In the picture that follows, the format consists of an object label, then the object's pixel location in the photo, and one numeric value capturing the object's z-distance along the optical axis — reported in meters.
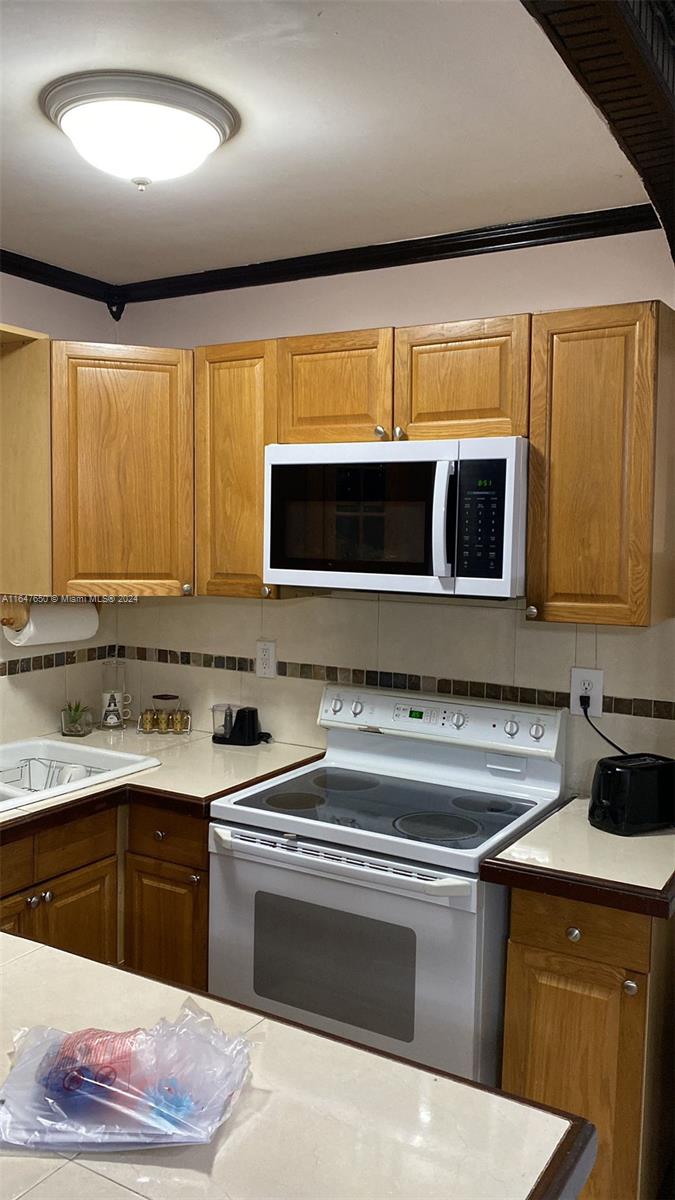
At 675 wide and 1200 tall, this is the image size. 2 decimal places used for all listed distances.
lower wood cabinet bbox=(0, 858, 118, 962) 2.46
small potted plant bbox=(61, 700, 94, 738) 3.20
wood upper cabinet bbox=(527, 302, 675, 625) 2.22
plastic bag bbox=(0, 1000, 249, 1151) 1.05
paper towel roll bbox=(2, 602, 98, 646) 3.02
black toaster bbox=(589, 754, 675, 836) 2.26
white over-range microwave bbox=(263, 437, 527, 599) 2.31
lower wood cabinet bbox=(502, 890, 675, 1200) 1.98
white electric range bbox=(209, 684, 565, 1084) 2.13
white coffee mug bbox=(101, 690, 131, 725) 3.31
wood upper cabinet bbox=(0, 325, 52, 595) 2.79
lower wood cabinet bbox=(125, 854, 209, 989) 2.57
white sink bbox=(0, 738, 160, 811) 2.95
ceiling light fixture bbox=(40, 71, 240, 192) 1.85
